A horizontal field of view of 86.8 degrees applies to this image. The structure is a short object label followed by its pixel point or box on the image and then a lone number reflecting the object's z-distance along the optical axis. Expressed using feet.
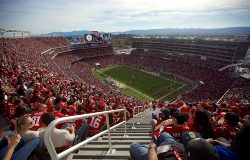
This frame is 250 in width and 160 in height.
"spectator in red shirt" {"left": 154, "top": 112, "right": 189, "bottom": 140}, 7.87
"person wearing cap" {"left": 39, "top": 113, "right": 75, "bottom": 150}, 8.29
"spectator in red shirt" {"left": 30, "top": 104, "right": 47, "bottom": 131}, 10.87
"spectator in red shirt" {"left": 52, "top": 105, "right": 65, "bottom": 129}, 10.77
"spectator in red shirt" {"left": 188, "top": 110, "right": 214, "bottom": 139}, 8.04
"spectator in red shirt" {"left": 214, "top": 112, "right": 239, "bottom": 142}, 8.73
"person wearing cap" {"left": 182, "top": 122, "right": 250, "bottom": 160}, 4.72
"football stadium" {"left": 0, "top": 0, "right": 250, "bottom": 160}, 6.15
